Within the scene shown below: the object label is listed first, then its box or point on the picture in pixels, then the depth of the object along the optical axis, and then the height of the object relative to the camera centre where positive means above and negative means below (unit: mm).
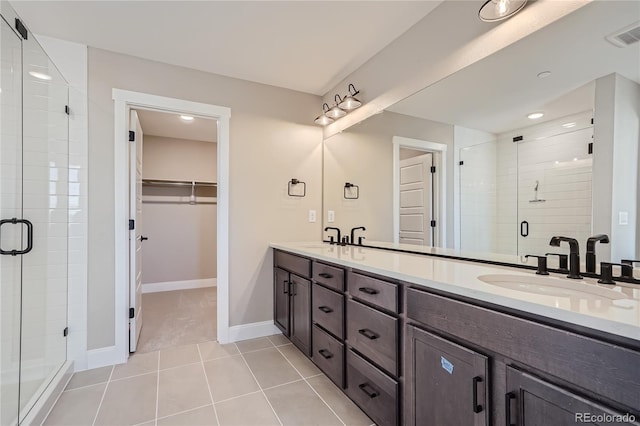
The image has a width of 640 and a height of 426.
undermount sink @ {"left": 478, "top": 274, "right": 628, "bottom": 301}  993 -272
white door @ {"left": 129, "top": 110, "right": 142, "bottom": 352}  2498 -216
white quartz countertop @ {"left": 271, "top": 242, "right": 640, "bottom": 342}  741 -260
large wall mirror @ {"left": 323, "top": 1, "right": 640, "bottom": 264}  1137 +331
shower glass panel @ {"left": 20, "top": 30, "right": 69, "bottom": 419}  1846 -44
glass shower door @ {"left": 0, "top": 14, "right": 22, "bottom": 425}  1604 +36
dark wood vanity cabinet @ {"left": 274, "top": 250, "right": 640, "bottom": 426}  728 -493
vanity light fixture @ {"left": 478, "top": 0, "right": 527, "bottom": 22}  1404 +993
